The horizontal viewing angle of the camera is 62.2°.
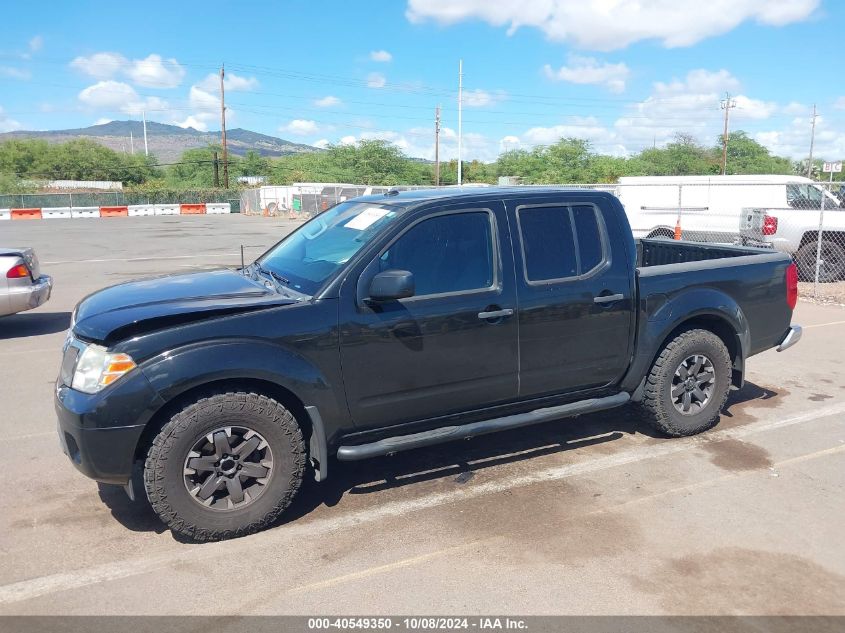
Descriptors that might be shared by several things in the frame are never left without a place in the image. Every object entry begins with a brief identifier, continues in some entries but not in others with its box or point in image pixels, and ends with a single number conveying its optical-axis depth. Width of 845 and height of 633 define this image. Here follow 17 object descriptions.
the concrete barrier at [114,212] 44.34
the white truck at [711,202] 13.87
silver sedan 8.48
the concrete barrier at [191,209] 47.16
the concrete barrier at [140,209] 45.82
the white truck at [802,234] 12.59
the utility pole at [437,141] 61.09
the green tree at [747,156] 76.81
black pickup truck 3.58
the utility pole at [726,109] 65.44
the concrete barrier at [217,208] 47.84
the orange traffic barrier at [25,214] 41.62
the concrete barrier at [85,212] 44.25
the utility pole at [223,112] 58.94
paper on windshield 4.39
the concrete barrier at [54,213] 43.44
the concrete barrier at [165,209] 46.72
